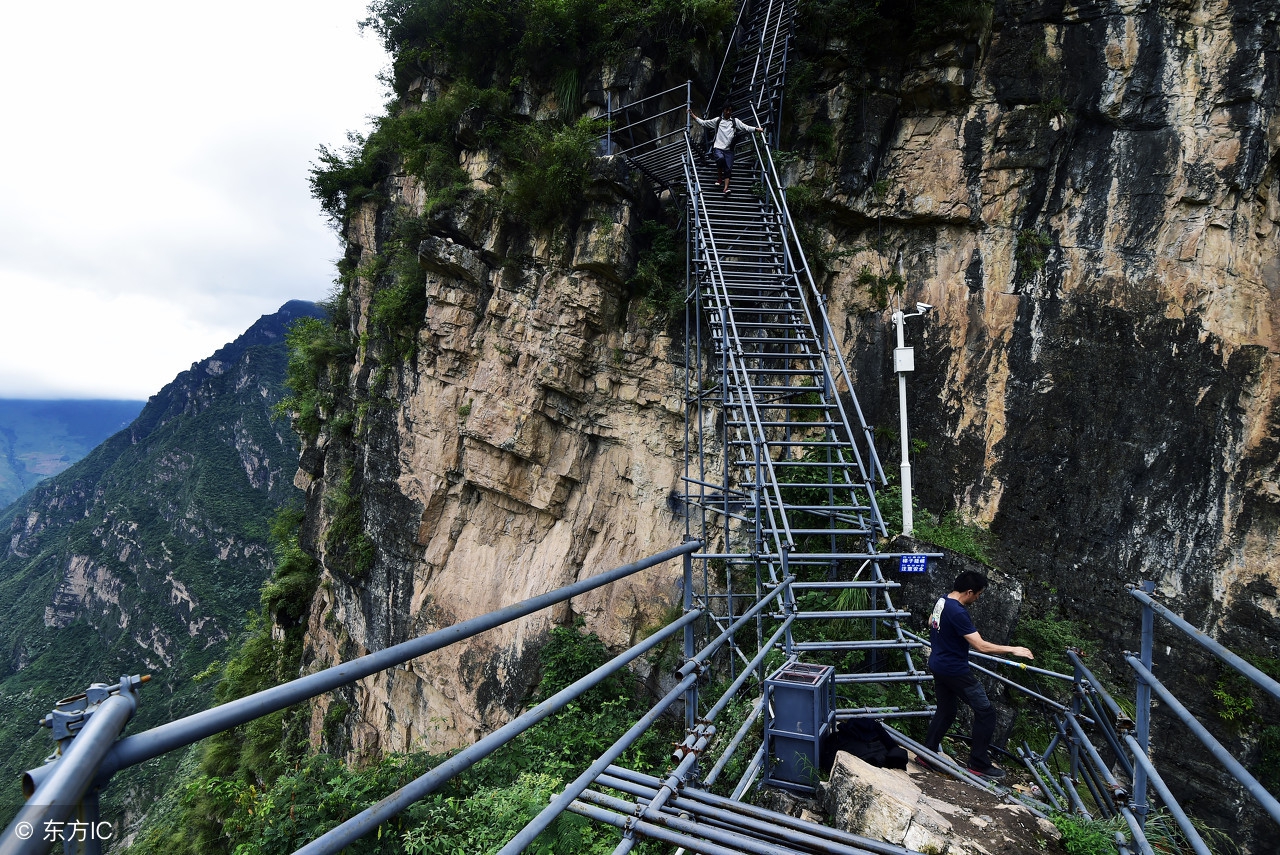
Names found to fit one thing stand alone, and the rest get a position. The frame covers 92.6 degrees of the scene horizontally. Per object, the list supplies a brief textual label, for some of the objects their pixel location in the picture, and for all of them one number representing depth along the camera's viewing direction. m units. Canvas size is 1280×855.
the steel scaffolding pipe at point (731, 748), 3.10
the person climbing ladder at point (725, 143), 9.32
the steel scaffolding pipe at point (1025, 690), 4.35
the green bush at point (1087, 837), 3.04
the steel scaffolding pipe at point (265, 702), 1.17
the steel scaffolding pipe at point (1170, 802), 2.36
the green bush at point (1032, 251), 7.13
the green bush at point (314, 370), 14.60
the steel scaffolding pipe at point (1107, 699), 3.25
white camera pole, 7.04
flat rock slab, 2.99
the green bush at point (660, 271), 9.41
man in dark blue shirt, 4.20
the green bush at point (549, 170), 9.47
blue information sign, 5.73
